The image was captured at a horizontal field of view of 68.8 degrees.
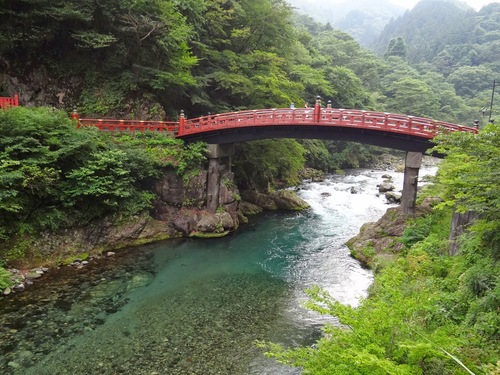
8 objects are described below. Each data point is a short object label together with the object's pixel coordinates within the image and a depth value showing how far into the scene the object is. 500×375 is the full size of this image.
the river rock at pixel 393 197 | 31.22
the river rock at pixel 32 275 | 14.56
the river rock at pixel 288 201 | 28.54
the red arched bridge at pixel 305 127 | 18.91
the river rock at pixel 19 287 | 13.60
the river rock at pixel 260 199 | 28.31
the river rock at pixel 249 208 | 26.80
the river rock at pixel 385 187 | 34.69
